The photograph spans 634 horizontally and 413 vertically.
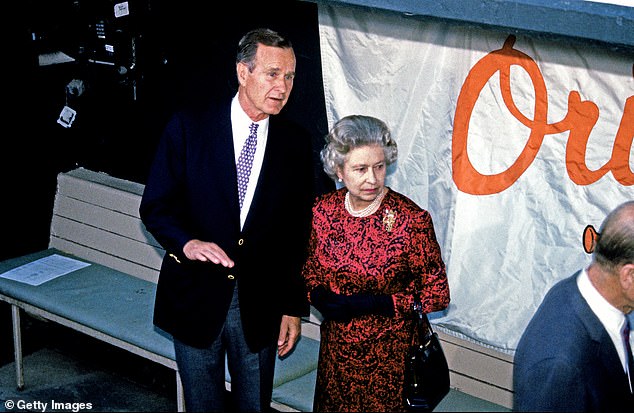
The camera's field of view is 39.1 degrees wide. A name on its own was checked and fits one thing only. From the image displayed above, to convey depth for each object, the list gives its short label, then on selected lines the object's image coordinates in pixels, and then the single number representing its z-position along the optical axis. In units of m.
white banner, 3.95
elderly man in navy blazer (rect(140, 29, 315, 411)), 3.60
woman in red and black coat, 3.58
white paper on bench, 5.47
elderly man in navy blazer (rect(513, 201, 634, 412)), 2.46
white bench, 4.68
